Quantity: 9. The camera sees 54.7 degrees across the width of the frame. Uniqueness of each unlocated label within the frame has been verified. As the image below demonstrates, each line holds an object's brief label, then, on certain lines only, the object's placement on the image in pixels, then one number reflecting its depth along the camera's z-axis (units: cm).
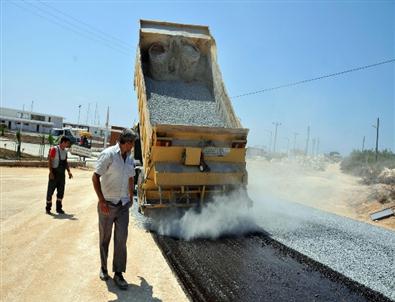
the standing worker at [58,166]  771
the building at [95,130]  8038
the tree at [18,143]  1686
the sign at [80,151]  2364
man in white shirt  411
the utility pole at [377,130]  3835
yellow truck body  642
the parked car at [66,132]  3564
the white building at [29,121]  6893
